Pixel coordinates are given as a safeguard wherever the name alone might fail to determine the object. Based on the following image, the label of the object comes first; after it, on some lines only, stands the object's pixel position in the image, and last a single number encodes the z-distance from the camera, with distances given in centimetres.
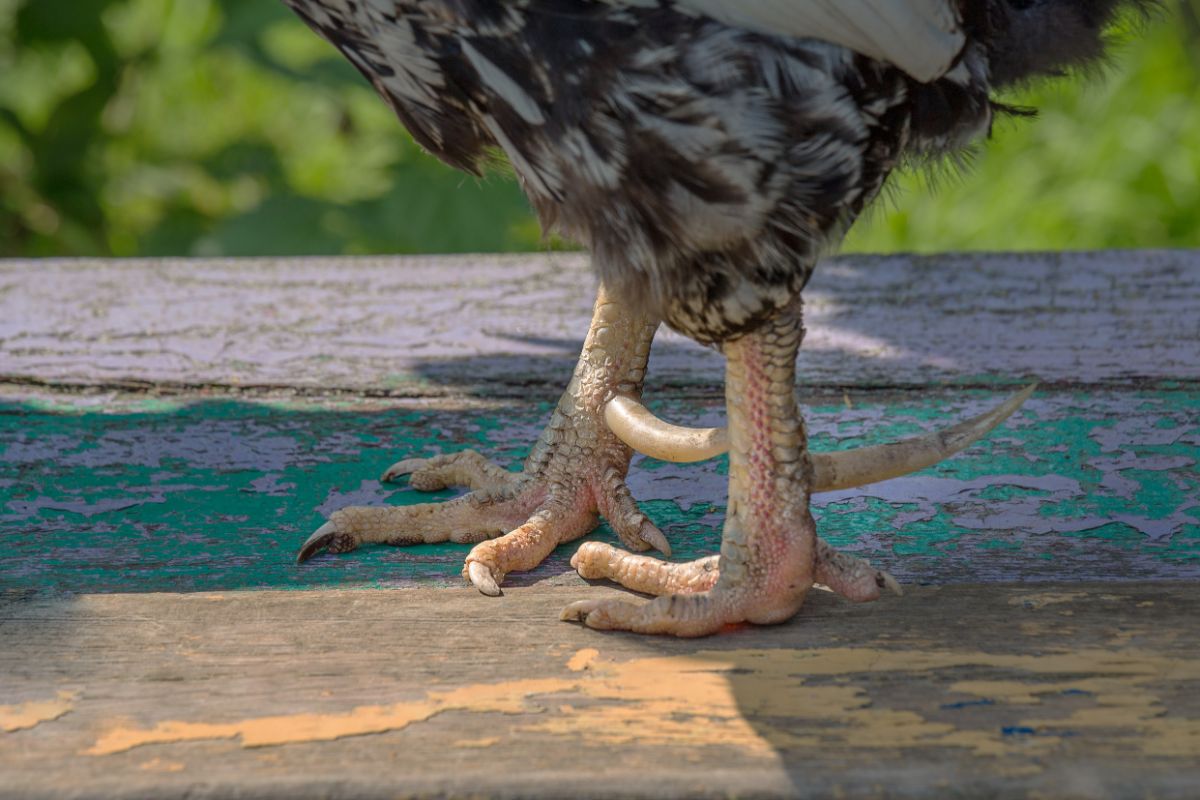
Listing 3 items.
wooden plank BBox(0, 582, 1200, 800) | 117
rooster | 120
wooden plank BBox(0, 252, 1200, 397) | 138
